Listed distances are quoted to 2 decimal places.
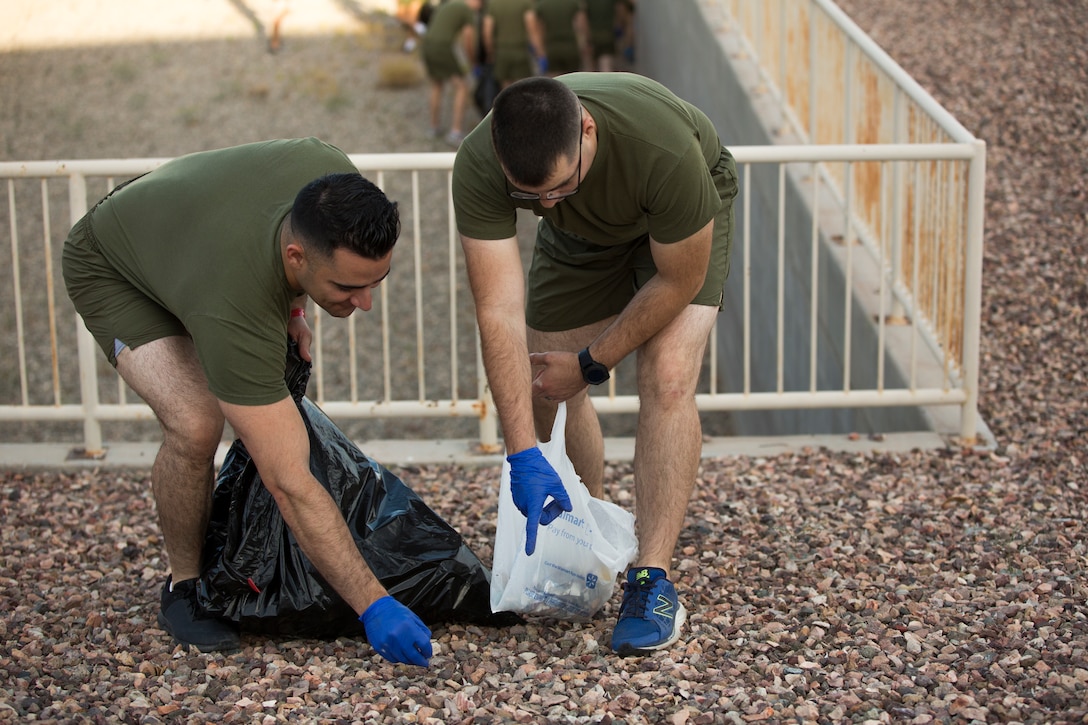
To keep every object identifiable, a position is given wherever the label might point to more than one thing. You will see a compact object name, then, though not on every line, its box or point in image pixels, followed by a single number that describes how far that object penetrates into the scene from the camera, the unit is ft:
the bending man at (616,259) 8.64
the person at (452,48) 39.14
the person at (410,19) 50.14
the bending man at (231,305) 8.29
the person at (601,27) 44.01
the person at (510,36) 39.34
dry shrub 48.19
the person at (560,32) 41.09
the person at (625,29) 48.59
